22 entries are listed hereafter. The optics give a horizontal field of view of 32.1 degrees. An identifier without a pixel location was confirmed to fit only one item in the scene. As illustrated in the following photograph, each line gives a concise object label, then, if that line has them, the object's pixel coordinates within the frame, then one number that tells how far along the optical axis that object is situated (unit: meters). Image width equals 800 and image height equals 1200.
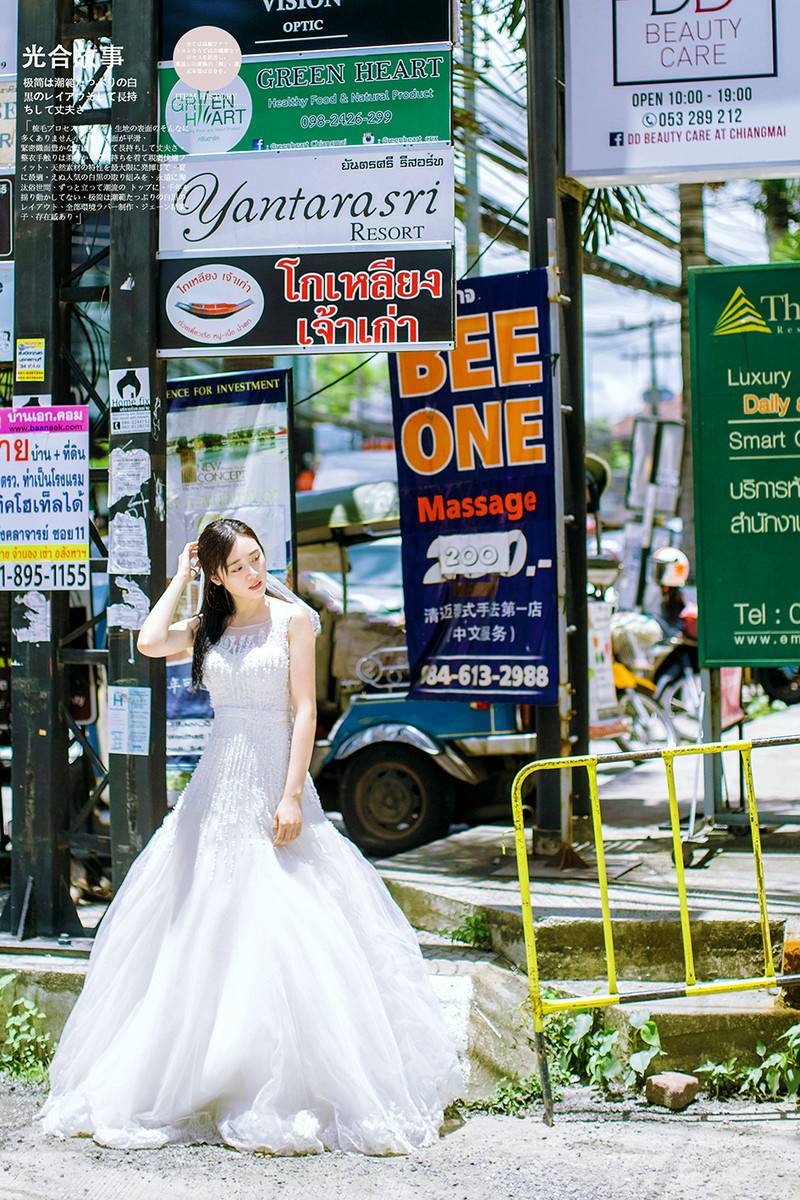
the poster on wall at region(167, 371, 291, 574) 7.71
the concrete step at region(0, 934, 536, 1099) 5.56
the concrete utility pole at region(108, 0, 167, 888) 6.42
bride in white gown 4.68
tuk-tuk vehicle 8.77
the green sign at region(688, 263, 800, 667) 7.59
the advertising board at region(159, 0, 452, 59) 6.38
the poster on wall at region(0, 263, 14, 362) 6.81
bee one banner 7.54
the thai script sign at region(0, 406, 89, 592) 6.59
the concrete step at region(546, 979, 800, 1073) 5.38
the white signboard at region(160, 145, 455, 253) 6.37
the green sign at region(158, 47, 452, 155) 6.38
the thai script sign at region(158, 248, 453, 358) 6.36
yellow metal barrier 5.03
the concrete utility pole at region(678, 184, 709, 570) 13.81
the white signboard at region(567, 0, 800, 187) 7.16
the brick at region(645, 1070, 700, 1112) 5.12
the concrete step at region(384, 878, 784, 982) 6.05
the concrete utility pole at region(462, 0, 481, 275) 10.60
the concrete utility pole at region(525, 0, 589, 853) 7.54
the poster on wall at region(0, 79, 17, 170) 6.84
